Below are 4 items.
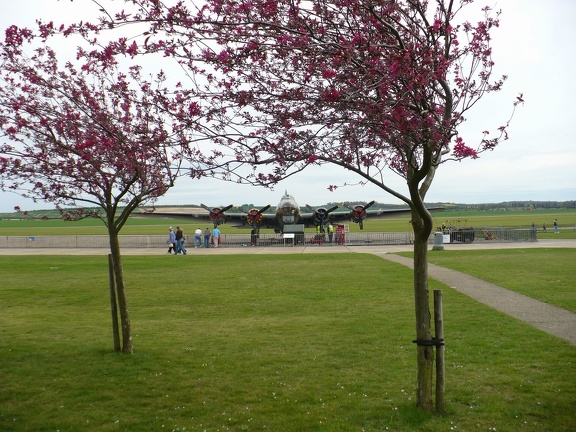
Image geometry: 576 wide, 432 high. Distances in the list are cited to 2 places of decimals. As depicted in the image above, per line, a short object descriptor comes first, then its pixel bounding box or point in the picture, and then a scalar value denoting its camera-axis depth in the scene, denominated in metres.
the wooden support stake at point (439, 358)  6.38
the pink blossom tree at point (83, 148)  7.32
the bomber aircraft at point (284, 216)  45.03
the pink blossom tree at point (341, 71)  4.86
